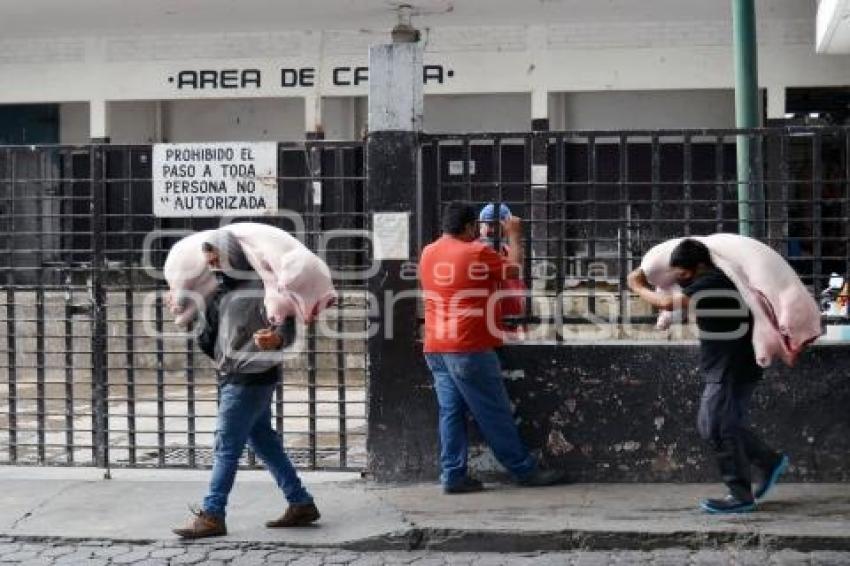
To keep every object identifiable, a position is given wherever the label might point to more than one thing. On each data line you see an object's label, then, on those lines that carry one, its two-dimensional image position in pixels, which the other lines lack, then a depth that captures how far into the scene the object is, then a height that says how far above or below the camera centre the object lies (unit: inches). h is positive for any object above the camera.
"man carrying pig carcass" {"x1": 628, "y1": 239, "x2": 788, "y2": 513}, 538.0 -8.3
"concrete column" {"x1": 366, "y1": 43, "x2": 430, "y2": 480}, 612.7 +12.9
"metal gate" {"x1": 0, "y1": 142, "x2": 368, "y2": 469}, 645.1 +17.6
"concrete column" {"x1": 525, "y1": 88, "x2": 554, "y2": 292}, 622.5 +32.1
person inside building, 609.4 +10.1
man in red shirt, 576.1 -4.3
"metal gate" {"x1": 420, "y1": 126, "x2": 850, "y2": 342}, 608.1 +29.3
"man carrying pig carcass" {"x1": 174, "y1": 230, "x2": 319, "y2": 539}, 518.4 -6.5
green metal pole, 678.6 +75.0
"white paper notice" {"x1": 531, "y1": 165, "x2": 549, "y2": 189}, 626.7 +41.3
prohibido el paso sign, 645.7 +41.1
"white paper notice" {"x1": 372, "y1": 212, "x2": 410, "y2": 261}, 615.2 +24.1
